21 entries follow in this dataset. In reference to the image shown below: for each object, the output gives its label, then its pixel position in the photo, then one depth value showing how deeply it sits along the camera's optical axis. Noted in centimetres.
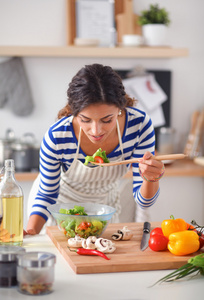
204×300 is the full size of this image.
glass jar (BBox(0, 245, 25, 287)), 124
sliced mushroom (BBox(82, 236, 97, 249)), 148
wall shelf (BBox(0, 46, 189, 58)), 347
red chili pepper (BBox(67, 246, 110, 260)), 145
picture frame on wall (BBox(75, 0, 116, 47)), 369
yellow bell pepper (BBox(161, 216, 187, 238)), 157
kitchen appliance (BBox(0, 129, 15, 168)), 346
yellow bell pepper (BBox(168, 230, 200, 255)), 147
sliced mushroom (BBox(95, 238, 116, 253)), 146
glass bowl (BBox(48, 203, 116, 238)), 158
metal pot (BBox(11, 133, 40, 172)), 340
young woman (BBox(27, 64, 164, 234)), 177
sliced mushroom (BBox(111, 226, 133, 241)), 162
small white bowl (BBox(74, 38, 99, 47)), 357
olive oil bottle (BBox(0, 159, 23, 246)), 151
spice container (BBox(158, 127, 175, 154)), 396
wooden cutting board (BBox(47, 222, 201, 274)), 138
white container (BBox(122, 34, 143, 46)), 365
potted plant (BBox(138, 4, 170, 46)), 370
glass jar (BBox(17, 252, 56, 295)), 119
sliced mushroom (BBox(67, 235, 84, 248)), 152
